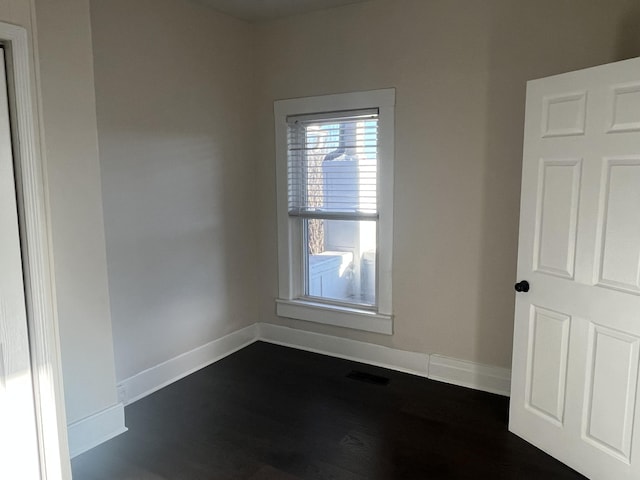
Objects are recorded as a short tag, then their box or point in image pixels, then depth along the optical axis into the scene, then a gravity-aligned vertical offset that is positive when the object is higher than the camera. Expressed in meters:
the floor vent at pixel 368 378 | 3.40 -1.41
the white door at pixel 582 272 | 2.12 -0.44
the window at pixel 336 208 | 3.51 -0.20
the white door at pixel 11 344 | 1.88 -0.65
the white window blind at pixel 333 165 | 3.57 +0.13
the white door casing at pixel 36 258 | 1.90 -0.32
